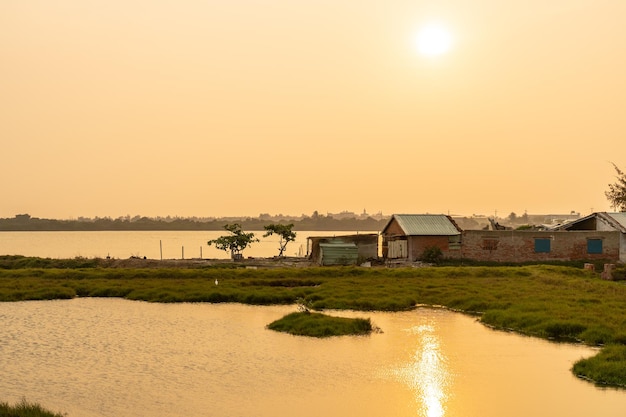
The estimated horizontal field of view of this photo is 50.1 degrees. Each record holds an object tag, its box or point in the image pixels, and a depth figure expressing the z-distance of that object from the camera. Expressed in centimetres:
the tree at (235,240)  6280
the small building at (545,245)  5456
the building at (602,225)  5416
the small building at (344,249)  5572
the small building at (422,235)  5522
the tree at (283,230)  6450
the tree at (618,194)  8750
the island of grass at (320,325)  2745
